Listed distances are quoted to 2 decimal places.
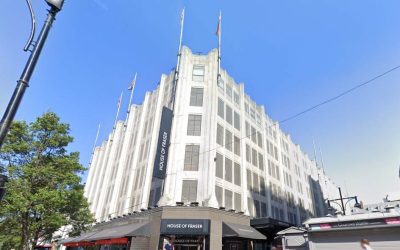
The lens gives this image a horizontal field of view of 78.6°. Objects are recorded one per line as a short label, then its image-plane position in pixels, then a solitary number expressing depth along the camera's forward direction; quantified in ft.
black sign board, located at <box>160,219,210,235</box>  64.28
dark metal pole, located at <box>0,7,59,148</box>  15.25
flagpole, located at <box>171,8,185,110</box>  93.29
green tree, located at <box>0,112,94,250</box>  54.60
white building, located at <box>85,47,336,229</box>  78.43
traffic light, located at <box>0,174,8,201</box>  14.20
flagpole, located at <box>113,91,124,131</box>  139.43
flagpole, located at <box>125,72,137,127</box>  124.06
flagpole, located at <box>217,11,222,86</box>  96.99
